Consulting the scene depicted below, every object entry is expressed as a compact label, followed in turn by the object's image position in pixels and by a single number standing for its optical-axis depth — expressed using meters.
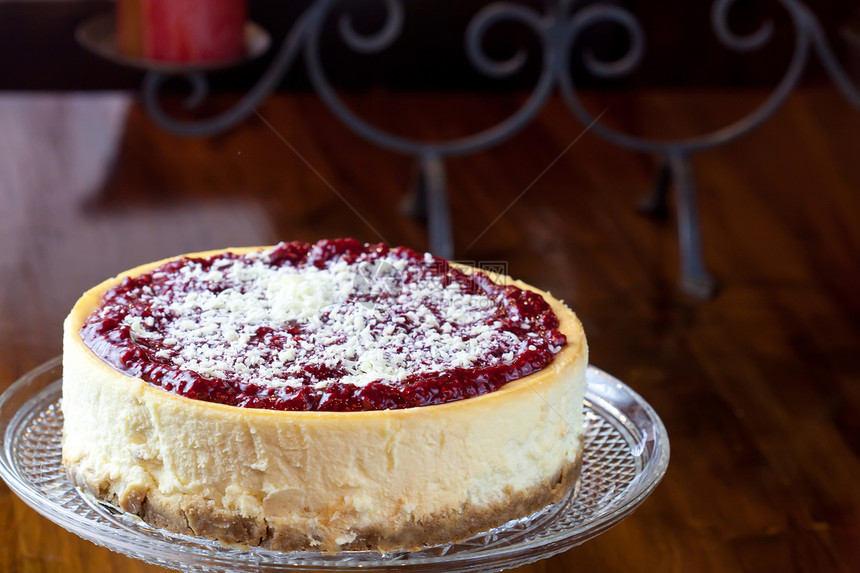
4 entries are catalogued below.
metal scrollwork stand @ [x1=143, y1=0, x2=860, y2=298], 1.42
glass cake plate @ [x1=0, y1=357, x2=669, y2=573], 0.94
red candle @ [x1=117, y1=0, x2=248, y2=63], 1.34
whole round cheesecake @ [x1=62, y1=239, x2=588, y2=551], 0.97
